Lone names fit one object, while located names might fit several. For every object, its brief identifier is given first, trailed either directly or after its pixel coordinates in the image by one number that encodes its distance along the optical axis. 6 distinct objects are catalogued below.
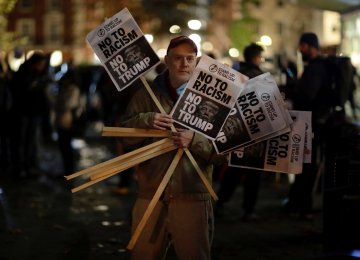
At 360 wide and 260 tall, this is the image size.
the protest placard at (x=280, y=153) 5.20
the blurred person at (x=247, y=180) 9.45
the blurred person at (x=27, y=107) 13.26
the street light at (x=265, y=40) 21.45
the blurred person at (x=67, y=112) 12.85
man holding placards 5.02
